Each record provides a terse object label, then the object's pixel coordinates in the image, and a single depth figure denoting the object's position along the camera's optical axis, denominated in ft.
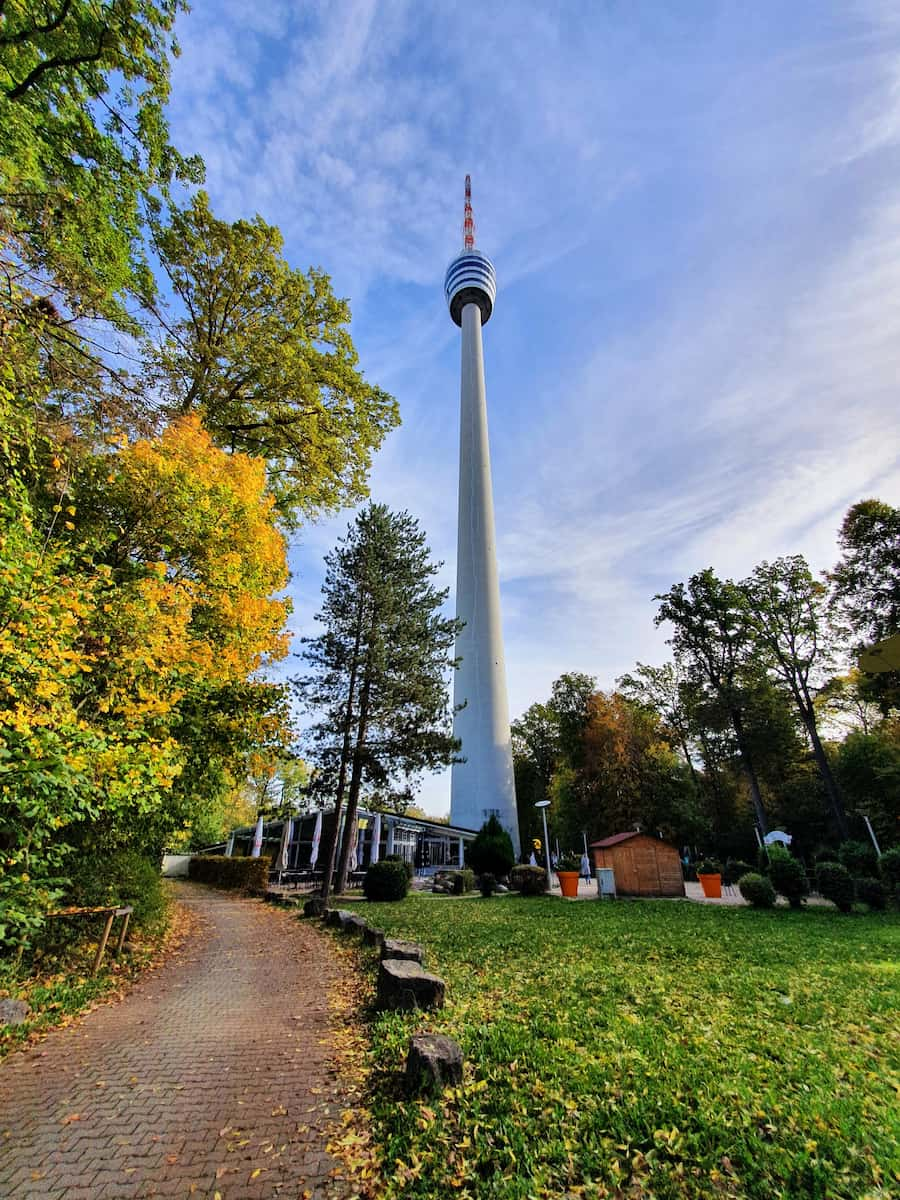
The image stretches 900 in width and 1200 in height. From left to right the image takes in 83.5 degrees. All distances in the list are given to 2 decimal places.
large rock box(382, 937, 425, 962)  20.35
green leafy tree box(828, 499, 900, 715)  72.28
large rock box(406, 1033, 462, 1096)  11.45
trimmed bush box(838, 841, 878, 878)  46.98
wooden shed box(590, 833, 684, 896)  52.13
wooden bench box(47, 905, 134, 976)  20.89
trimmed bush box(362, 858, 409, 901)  48.47
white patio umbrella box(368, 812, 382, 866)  80.33
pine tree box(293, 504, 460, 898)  52.06
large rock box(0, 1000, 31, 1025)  15.08
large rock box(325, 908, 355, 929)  32.63
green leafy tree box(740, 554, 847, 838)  87.25
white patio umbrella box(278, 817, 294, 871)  75.64
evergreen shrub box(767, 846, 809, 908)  43.86
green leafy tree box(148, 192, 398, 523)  33.09
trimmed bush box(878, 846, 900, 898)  44.45
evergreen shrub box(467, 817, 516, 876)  73.36
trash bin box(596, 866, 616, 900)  51.00
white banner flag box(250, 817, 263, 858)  73.07
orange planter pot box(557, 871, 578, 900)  51.01
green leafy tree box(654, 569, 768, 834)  93.76
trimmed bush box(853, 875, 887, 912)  43.60
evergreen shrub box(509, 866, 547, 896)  54.70
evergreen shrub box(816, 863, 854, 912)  42.22
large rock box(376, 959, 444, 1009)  16.78
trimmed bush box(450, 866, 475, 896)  58.75
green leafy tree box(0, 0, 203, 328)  16.96
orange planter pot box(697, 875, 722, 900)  51.39
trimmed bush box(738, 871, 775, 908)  43.68
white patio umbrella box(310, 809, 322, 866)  75.26
